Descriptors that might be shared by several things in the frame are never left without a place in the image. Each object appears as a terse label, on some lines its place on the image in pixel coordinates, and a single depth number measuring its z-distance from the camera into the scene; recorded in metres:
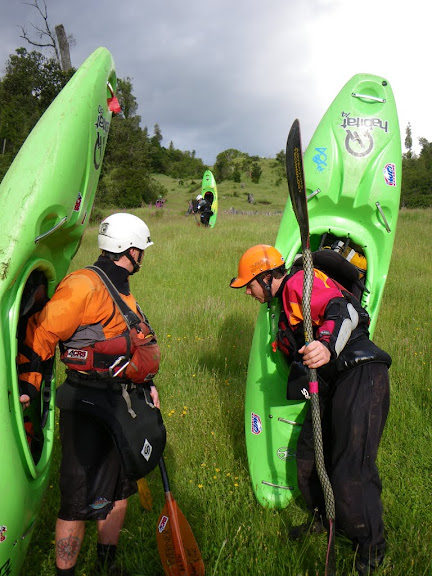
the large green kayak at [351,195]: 3.42
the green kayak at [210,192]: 14.19
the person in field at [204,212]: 14.27
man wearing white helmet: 2.11
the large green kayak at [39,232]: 1.86
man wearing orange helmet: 2.31
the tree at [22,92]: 16.03
